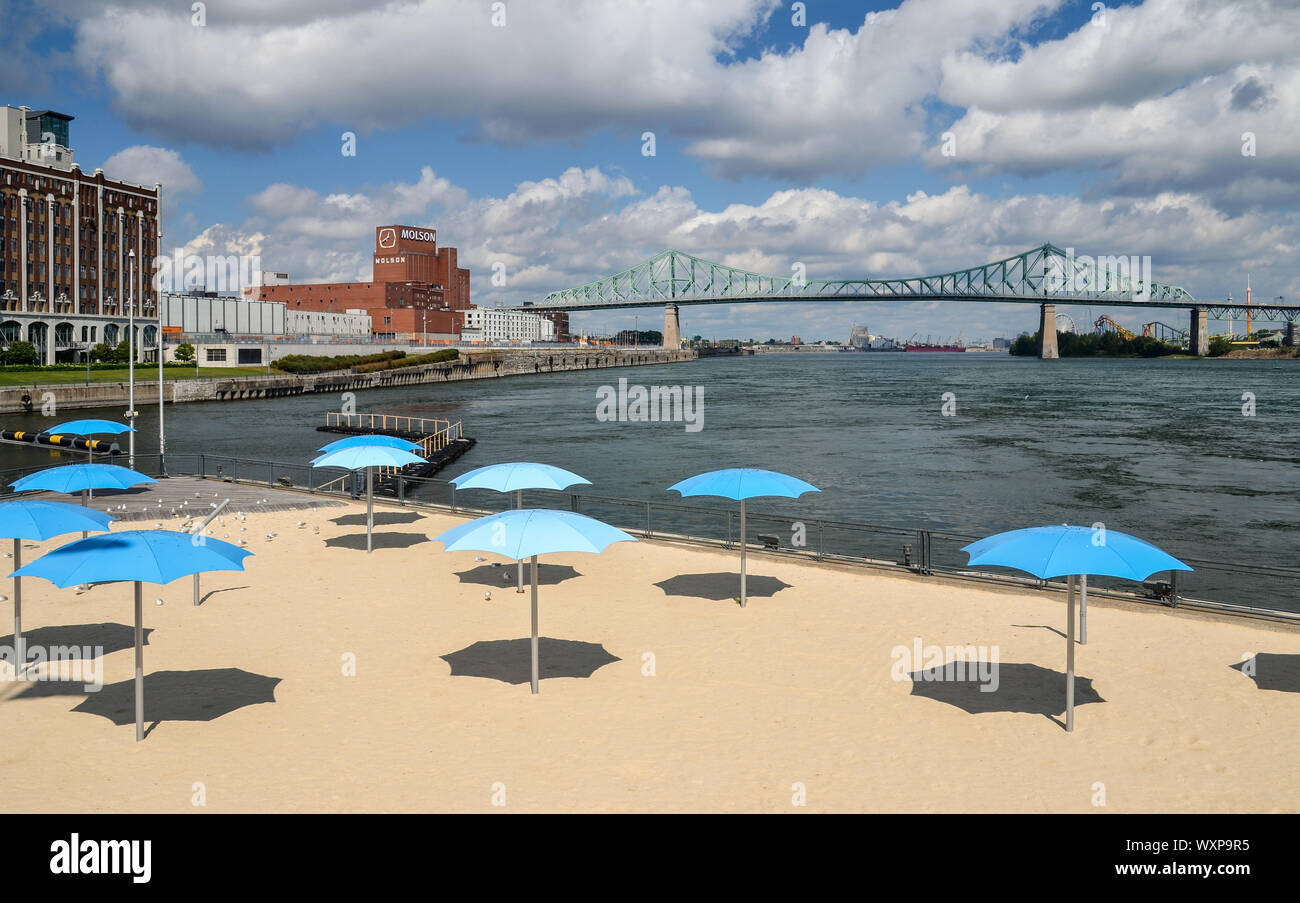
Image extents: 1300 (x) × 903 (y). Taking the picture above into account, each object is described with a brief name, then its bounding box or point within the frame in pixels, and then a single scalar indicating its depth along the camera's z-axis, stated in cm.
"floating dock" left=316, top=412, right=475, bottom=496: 5003
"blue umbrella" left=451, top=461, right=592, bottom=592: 1680
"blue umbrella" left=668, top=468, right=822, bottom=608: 1695
